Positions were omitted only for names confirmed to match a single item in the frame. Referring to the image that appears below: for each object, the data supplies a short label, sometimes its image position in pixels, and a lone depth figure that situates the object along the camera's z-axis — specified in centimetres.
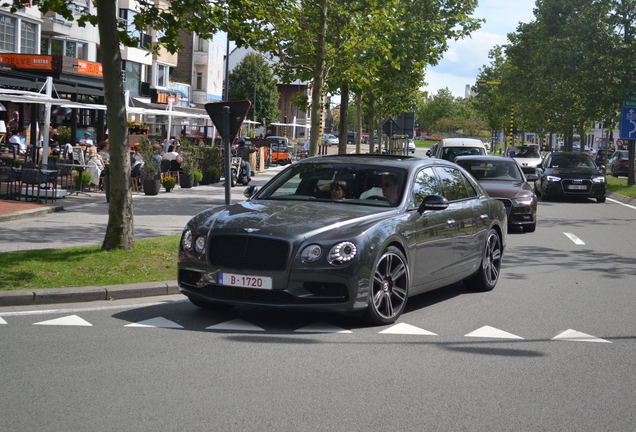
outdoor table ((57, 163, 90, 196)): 2222
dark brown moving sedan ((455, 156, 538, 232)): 1783
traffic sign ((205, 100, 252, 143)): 1210
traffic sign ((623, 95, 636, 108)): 3566
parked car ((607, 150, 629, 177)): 5344
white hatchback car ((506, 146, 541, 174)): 4347
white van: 3063
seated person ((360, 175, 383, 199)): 867
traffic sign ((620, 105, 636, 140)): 3516
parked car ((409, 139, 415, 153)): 10051
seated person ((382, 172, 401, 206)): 859
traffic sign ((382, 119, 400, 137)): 4091
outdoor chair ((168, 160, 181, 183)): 2791
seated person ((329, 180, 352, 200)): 866
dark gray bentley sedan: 743
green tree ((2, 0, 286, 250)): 1112
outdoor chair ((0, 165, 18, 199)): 1859
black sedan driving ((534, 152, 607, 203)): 2806
